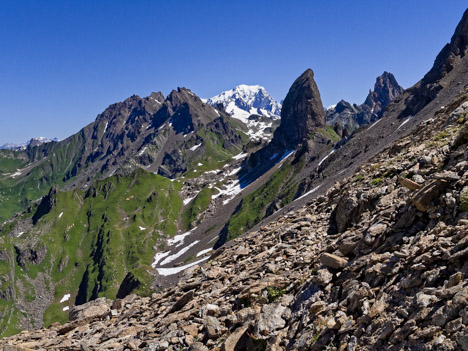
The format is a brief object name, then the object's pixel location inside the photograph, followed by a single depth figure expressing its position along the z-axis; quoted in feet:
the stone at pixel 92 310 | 85.10
